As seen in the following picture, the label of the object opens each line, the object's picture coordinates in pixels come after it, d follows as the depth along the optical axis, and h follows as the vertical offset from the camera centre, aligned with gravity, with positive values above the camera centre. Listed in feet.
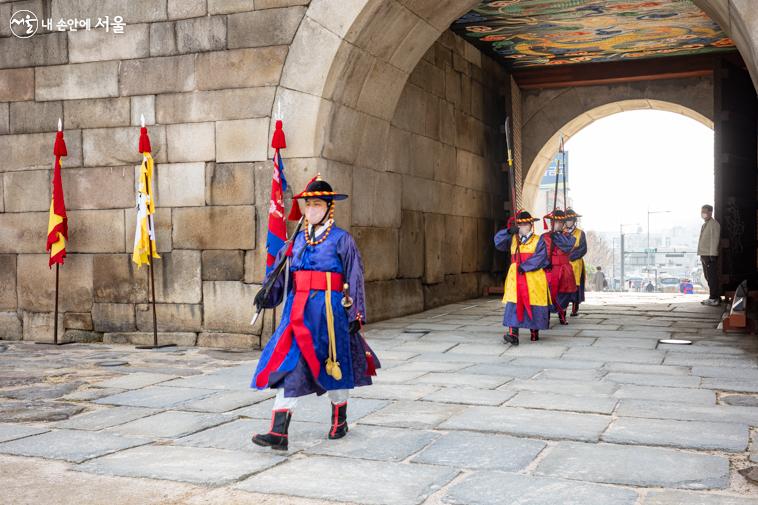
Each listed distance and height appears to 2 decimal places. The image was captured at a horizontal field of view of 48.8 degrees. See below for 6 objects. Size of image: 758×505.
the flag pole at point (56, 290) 25.70 -1.20
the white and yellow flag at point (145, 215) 24.98 +1.08
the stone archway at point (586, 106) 48.11 +8.45
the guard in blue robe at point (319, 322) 13.19 -1.18
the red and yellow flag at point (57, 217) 25.73 +1.08
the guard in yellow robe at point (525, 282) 25.04 -1.04
